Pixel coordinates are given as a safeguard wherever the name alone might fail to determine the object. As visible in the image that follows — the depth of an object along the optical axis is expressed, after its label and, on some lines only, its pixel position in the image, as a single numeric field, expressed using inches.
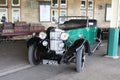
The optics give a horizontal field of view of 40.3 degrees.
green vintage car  160.7
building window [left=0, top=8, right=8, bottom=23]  303.8
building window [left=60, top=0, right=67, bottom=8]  344.6
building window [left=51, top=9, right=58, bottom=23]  338.1
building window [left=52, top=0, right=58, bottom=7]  338.3
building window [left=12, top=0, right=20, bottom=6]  310.0
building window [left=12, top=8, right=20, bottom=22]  311.0
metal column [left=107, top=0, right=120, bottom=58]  204.9
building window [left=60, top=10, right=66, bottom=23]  345.9
